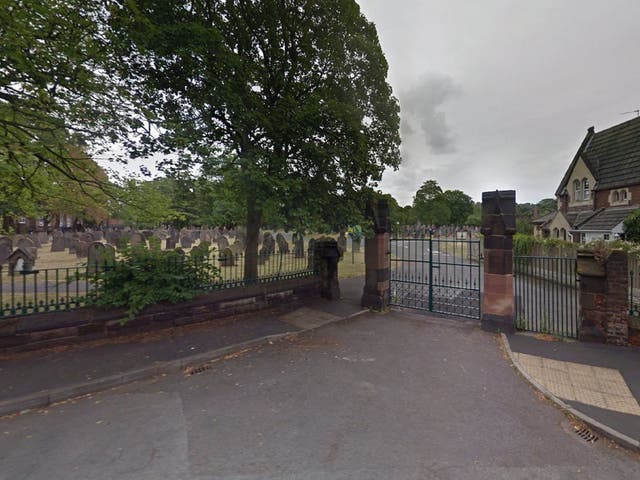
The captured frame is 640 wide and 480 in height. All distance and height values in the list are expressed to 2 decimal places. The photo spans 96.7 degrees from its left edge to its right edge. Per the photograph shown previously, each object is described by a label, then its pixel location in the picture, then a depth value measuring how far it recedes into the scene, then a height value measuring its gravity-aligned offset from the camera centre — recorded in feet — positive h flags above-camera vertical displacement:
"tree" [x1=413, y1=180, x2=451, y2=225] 252.42 +37.48
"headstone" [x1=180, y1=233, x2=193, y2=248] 76.42 +0.72
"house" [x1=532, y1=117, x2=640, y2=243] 63.16 +15.19
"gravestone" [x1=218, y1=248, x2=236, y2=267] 22.41 -1.11
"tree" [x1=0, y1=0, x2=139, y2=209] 13.38 +8.57
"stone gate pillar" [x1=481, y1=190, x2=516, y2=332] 21.40 -1.26
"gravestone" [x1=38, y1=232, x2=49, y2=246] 75.06 +1.70
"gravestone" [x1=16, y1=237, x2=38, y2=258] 48.74 -0.12
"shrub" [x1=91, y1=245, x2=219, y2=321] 18.74 -2.38
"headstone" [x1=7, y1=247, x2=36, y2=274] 38.32 -1.99
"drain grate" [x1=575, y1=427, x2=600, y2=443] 10.51 -7.16
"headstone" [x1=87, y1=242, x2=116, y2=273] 18.69 -1.13
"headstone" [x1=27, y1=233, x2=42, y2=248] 68.84 +1.10
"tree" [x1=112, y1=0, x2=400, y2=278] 17.65 +10.71
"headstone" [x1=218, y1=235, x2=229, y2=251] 63.60 +0.39
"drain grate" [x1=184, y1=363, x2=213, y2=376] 15.28 -6.85
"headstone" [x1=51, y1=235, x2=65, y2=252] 61.86 -0.13
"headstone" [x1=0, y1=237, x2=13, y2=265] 40.05 -0.84
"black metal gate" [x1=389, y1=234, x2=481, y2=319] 26.69 -6.24
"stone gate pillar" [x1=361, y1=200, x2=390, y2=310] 27.20 -1.44
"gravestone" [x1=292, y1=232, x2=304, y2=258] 29.78 -0.55
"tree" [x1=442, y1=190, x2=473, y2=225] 278.30 +41.14
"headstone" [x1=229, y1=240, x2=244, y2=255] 48.06 -0.40
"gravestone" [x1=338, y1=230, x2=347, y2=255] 75.73 +1.20
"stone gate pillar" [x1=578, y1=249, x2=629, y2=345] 18.39 -3.46
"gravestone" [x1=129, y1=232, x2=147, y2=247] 67.41 +1.83
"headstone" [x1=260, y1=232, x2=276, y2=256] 42.06 +0.44
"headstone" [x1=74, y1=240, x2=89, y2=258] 52.22 -1.03
